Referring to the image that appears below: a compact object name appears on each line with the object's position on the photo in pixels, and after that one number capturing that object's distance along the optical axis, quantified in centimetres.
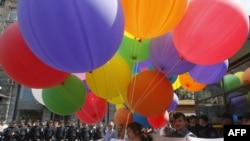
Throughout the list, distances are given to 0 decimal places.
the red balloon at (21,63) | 282
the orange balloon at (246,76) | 502
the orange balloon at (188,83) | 447
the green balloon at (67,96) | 343
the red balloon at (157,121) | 416
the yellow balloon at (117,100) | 399
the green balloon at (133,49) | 343
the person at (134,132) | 326
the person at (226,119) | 439
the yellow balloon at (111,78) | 337
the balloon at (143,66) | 380
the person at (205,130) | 453
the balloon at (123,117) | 374
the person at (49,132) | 1337
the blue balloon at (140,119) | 430
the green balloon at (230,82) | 560
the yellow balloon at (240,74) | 534
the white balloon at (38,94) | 416
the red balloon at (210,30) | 275
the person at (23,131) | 1263
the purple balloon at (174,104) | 453
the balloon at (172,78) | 385
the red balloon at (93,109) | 422
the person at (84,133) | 1369
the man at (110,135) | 391
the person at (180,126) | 339
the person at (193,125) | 490
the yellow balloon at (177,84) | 474
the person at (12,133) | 1222
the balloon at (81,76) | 387
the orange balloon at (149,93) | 312
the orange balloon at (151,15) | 258
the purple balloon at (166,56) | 312
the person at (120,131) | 364
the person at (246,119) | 343
